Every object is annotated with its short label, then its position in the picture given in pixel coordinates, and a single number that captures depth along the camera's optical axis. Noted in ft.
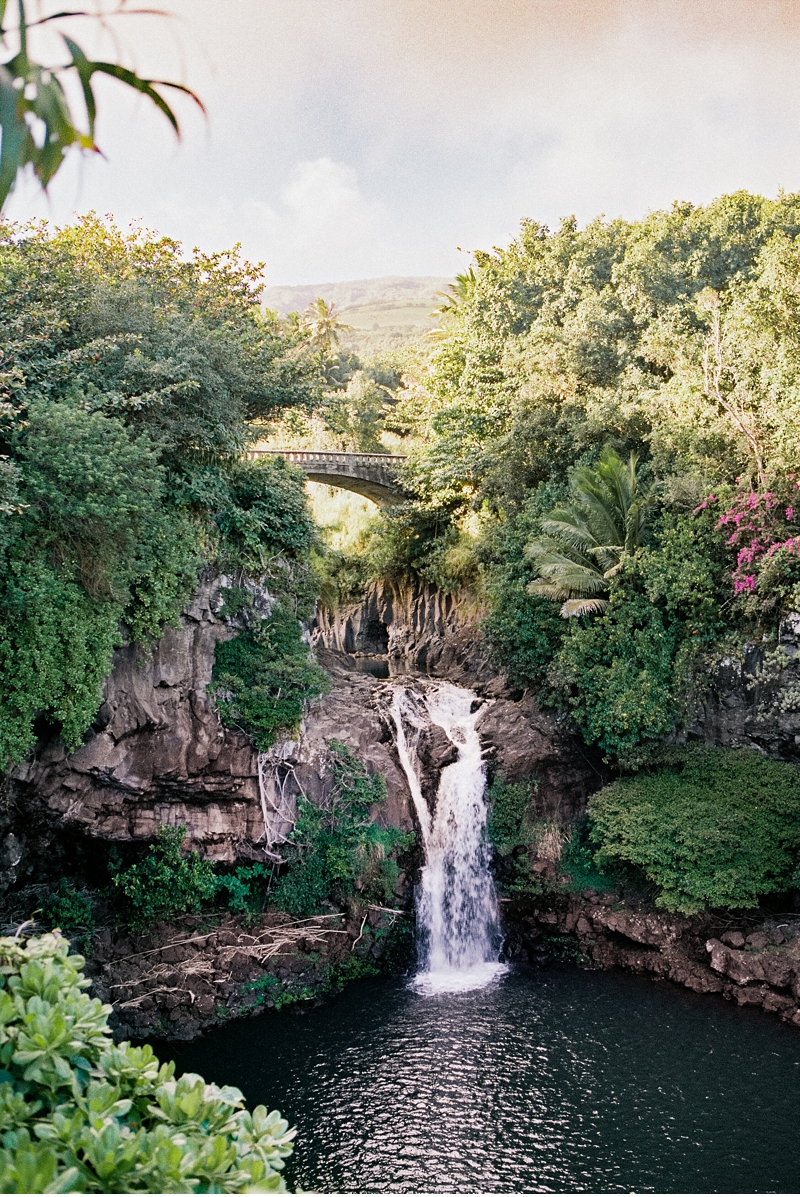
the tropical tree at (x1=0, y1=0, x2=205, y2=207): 9.98
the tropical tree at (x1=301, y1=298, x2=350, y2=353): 171.32
